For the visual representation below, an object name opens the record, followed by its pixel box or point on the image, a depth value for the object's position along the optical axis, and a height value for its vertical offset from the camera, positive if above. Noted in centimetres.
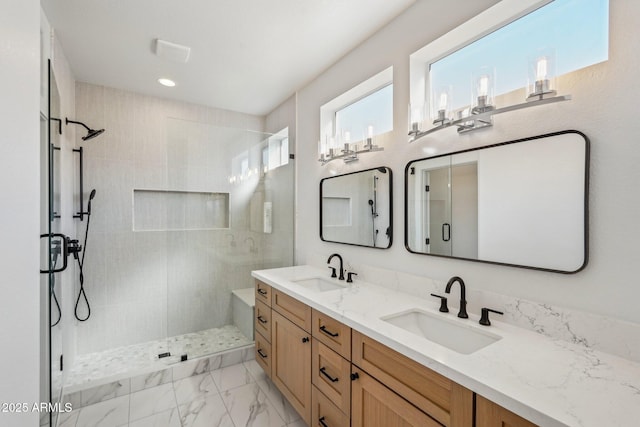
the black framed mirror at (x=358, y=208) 195 +4
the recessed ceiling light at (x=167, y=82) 271 +127
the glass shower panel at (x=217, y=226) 283 -13
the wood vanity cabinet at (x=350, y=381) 93 -74
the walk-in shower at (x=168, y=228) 274 -15
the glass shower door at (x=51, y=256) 134 -23
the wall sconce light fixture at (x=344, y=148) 199 +50
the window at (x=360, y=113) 209 +85
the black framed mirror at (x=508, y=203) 112 +5
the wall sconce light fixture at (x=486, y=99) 112 +50
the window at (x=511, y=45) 117 +85
